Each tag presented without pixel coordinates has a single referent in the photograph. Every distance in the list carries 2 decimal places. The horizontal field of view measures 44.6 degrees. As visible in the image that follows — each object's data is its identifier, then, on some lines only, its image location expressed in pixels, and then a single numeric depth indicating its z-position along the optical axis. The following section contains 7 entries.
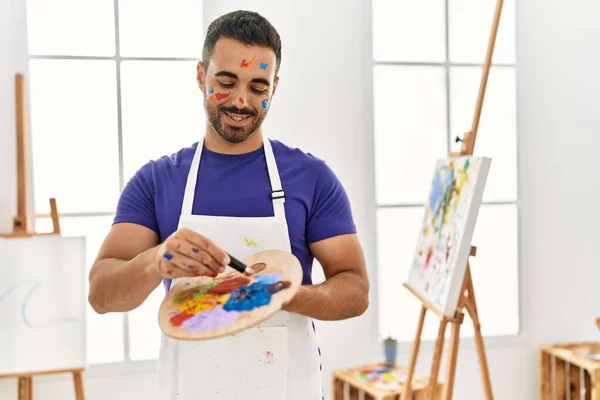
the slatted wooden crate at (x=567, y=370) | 3.40
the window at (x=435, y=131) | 3.46
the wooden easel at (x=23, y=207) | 2.83
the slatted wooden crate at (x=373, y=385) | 2.99
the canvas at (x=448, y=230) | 2.50
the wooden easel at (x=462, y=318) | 2.57
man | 1.63
